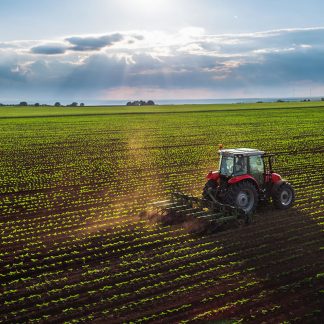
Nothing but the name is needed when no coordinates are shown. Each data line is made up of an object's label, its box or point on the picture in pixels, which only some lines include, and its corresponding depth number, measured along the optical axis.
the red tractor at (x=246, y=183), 13.21
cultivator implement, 12.70
